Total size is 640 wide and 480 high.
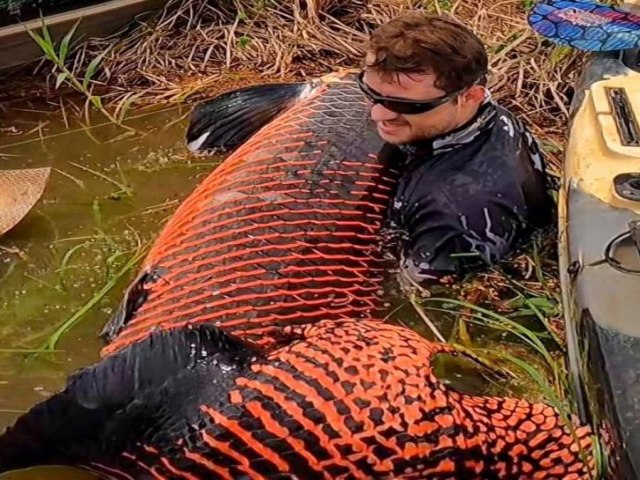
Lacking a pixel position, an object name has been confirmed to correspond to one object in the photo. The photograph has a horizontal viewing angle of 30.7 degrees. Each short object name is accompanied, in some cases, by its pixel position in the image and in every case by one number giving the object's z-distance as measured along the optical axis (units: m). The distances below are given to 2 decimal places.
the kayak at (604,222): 2.63
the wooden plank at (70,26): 5.43
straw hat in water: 4.26
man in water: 3.49
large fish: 2.31
